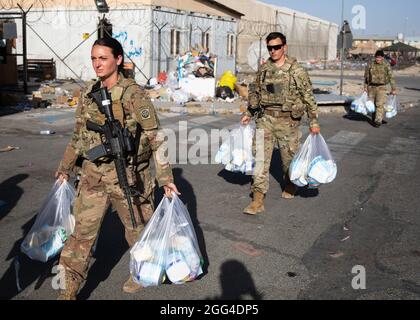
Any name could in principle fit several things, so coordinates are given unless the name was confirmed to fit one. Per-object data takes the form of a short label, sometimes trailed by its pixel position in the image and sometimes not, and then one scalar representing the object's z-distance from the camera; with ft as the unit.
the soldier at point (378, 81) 34.04
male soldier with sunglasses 15.93
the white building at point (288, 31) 125.59
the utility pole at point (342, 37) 51.42
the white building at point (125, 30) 58.34
